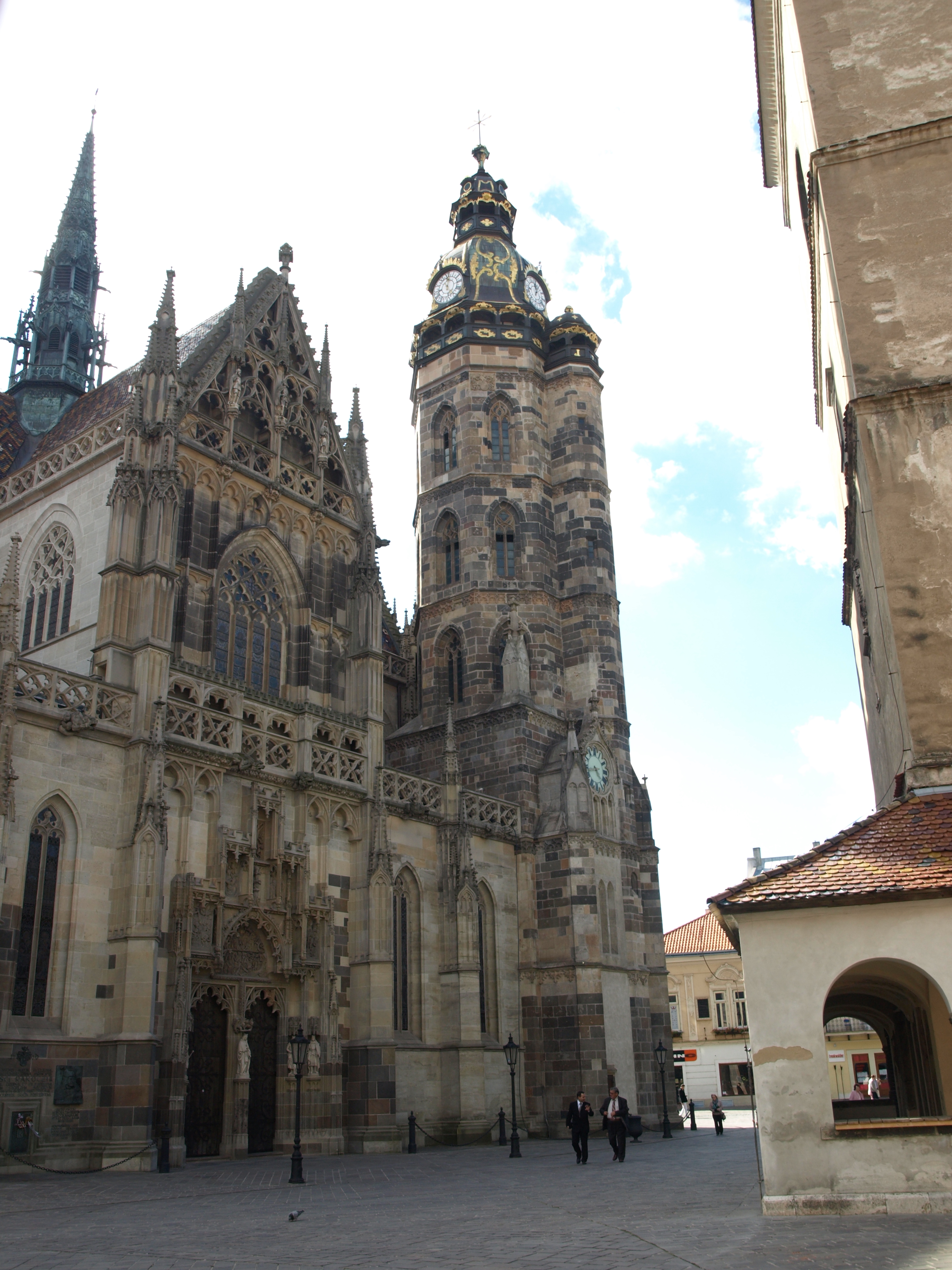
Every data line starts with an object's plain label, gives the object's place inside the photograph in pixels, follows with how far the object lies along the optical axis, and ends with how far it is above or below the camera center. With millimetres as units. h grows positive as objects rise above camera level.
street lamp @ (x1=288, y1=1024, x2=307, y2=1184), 18281 -354
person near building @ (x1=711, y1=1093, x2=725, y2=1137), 33500 -2252
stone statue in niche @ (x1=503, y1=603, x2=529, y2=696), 36719 +11498
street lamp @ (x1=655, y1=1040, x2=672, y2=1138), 32125 -792
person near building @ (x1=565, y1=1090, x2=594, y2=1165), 22328 -1605
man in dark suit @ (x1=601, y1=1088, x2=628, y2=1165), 22656 -1599
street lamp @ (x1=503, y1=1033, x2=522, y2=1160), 24188 -478
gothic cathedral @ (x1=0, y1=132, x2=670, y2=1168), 21562 +6695
